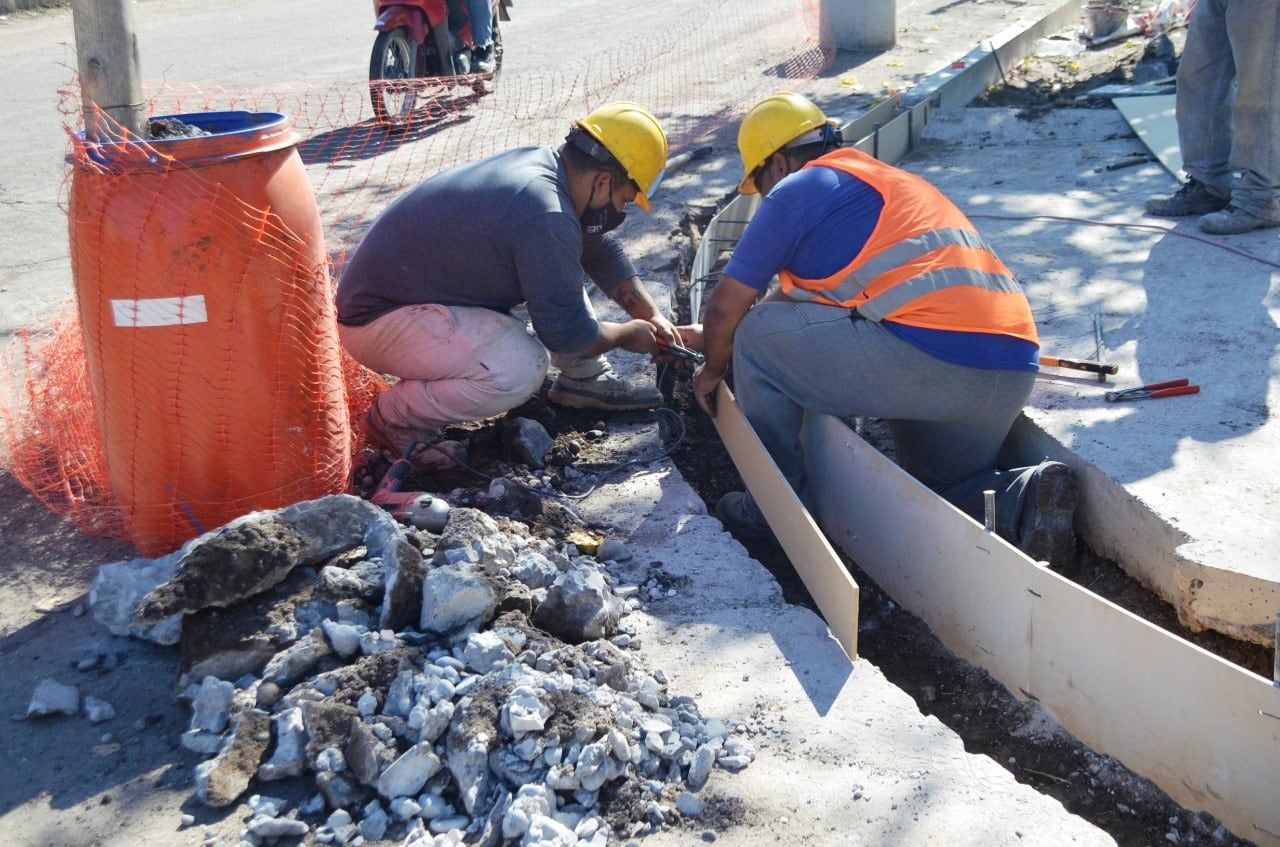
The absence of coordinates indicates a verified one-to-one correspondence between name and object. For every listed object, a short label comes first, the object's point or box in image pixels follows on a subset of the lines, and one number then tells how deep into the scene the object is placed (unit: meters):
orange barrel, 3.25
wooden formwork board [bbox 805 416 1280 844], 2.62
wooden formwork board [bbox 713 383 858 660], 3.14
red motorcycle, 8.88
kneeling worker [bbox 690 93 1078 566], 3.74
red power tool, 3.62
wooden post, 3.26
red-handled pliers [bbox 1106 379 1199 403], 4.21
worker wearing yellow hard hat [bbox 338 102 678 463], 4.02
